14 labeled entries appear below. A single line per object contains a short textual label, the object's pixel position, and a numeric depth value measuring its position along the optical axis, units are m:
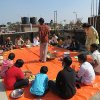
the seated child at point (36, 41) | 6.37
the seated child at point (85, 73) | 2.72
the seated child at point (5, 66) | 2.90
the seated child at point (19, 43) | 6.17
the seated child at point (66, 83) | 2.32
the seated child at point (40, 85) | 2.43
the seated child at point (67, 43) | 5.69
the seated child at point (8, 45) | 5.88
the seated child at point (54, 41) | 6.48
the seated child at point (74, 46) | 5.31
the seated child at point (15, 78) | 2.59
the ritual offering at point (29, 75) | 2.92
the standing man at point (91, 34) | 4.04
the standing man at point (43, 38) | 3.96
